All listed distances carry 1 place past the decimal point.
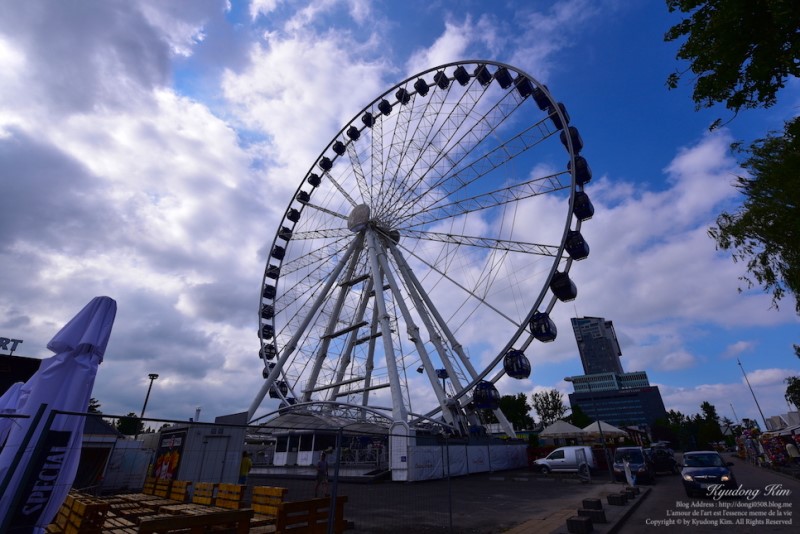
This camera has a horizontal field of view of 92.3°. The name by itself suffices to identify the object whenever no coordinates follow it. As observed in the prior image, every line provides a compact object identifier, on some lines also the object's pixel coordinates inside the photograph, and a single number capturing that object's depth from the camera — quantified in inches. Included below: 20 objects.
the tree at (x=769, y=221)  337.1
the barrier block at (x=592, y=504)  358.0
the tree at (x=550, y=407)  2783.0
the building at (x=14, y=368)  962.1
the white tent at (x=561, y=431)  1365.7
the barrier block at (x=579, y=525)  287.9
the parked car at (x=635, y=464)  700.7
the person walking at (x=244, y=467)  545.9
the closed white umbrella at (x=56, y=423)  170.6
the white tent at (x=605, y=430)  1444.9
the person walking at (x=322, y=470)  443.5
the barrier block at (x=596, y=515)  343.9
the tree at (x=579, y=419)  3058.6
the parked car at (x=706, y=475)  477.8
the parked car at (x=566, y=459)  893.2
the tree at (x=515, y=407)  2741.1
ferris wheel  776.3
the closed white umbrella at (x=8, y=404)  271.9
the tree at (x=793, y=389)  1517.0
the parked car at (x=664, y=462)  915.7
